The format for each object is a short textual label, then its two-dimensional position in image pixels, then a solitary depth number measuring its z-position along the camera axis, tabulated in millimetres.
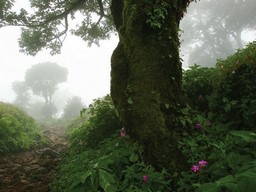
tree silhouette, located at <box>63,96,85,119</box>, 30875
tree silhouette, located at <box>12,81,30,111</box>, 46344
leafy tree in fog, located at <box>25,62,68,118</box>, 46719
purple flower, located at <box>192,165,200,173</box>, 2967
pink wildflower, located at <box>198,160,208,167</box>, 2959
